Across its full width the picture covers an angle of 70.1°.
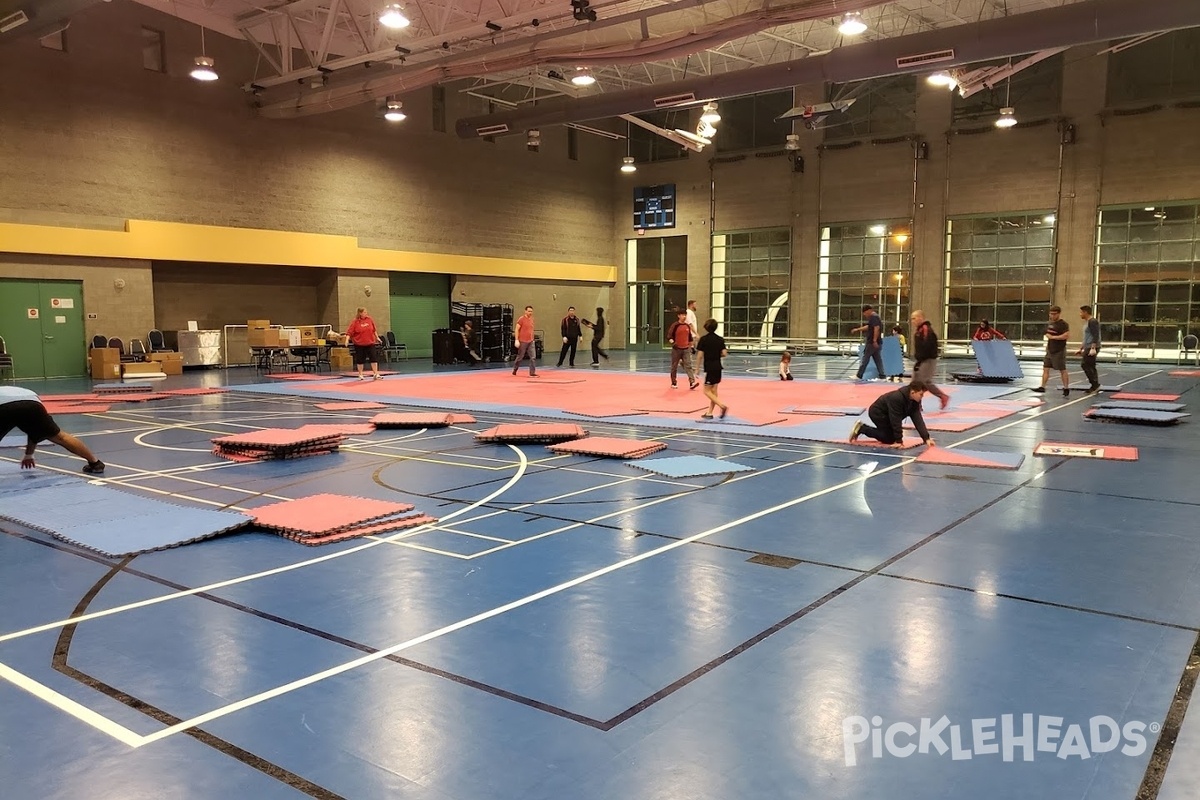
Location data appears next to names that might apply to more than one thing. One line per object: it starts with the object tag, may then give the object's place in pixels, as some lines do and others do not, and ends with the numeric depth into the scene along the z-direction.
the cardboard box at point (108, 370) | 23.52
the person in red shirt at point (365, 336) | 22.45
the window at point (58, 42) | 22.58
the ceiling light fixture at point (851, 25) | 17.58
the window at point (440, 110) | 32.03
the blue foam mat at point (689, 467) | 9.59
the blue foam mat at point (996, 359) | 21.38
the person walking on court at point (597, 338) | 28.36
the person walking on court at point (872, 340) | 20.47
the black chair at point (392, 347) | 31.06
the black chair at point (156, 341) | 24.98
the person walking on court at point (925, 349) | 15.15
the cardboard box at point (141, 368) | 23.97
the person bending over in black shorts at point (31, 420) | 8.80
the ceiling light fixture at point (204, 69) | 19.45
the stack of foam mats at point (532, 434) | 11.80
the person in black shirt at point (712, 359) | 14.16
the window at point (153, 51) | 24.70
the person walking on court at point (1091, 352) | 18.50
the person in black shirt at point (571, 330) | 26.48
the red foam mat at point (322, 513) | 7.08
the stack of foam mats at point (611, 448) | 10.72
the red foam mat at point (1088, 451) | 10.59
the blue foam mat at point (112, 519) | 6.75
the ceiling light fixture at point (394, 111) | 23.67
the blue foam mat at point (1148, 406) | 15.13
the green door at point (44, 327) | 22.81
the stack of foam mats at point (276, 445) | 10.79
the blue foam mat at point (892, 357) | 21.89
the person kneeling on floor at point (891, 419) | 10.87
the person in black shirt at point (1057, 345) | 17.75
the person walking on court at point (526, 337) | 23.00
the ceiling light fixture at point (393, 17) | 18.14
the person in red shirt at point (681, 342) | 18.59
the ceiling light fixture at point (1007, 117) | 25.27
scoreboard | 38.59
